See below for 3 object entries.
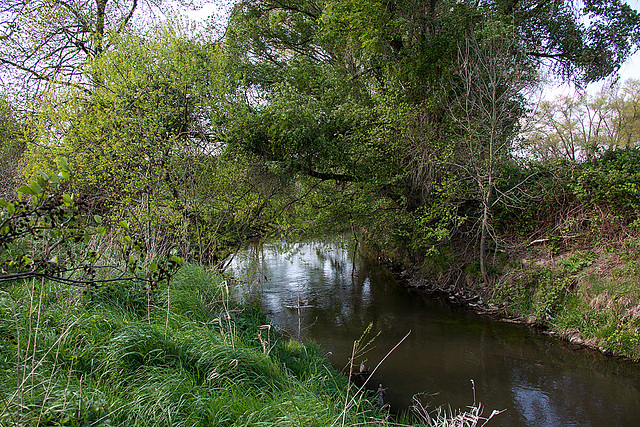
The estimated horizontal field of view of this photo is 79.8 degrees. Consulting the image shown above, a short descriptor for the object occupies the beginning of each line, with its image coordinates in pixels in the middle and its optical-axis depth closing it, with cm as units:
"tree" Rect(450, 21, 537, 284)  939
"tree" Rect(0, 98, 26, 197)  995
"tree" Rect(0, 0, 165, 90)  892
